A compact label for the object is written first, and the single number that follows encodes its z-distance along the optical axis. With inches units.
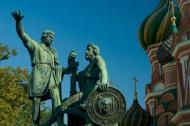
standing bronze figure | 406.3
